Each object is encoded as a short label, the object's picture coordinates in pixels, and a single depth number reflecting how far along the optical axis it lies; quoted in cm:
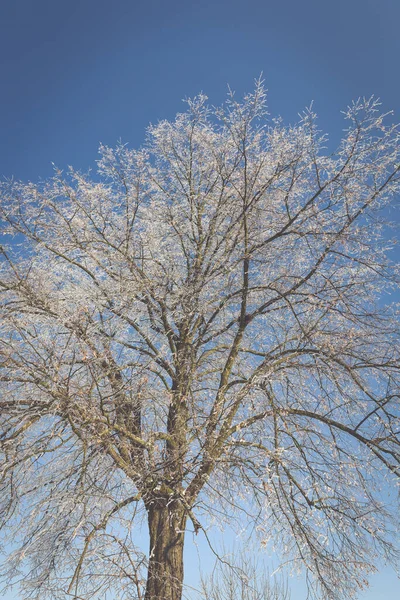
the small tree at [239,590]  827
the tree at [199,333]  618
